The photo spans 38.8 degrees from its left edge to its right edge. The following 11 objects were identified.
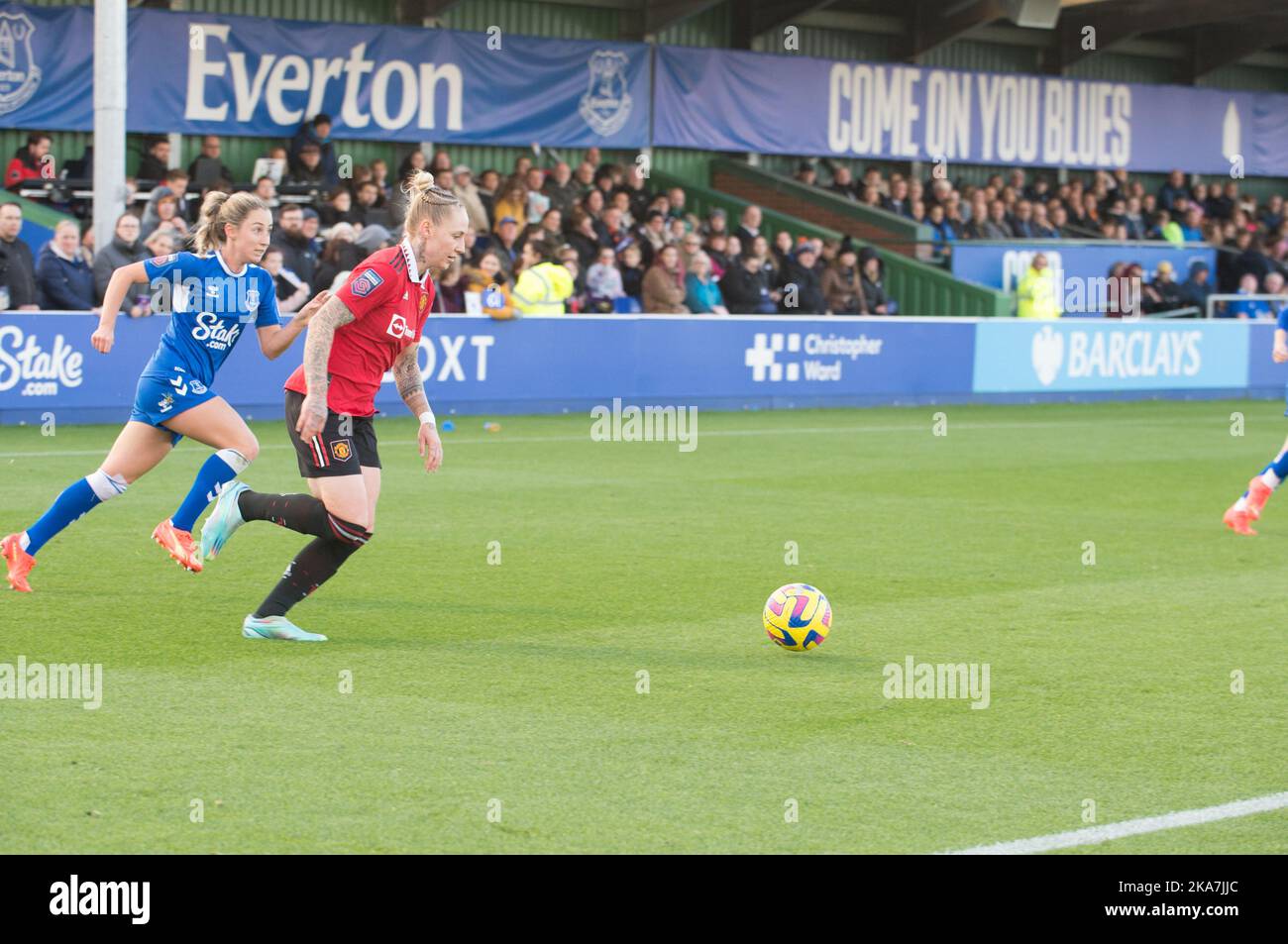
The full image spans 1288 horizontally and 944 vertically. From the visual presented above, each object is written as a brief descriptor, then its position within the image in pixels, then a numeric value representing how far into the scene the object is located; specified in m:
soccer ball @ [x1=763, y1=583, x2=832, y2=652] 7.84
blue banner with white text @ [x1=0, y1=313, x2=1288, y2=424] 17.31
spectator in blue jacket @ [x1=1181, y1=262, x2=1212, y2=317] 30.58
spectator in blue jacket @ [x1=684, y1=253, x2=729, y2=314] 23.83
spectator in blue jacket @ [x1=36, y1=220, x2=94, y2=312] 17.45
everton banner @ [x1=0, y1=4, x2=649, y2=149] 23.70
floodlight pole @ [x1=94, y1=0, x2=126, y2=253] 18.66
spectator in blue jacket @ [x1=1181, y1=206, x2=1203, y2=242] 34.53
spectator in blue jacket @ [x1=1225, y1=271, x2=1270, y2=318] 31.39
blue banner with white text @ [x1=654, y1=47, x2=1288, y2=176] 30.05
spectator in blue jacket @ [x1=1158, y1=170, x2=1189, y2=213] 35.41
